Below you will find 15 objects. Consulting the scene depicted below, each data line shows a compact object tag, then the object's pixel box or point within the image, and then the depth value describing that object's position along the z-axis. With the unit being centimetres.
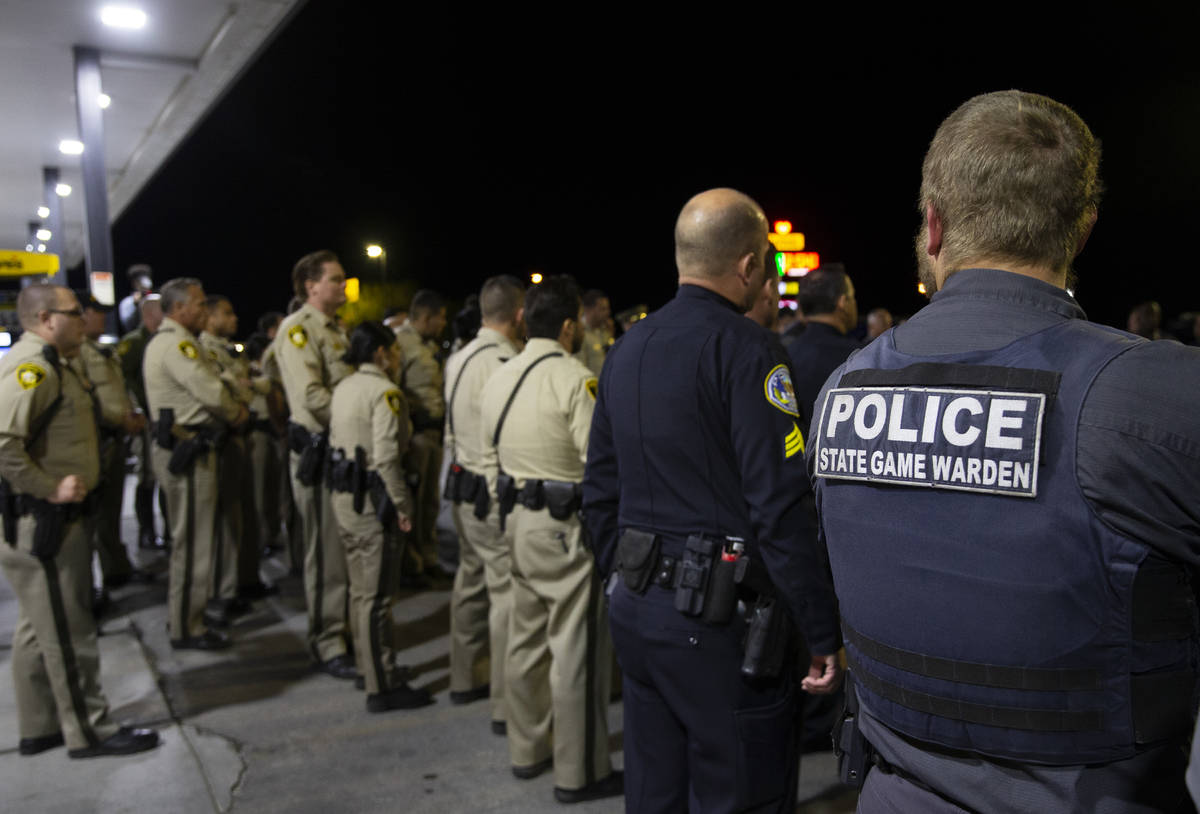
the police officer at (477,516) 434
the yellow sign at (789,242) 1689
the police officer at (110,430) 667
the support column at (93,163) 928
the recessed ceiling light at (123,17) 820
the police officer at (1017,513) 124
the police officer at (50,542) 403
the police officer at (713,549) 241
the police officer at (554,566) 364
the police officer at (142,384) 803
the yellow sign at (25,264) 637
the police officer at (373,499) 468
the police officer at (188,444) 565
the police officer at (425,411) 724
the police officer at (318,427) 531
